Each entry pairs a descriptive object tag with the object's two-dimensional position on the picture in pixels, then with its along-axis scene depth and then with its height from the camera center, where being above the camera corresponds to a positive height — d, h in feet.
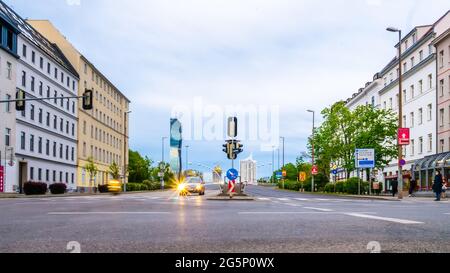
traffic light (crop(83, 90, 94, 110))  97.86 +10.38
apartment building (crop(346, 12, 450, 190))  180.04 +22.55
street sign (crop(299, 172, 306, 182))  248.56 -6.05
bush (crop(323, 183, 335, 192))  214.48 -9.48
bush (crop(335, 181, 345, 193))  194.68 -8.39
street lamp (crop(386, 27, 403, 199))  127.03 +8.28
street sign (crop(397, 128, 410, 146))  124.16 +5.66
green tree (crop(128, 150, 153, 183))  390.01 -7.38
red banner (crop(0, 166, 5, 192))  163.63 -5.16
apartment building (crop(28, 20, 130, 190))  257.34 +22.45
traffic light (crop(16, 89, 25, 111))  96.04 +9.80
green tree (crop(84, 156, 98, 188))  221.66 -2.81
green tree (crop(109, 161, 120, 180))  233.55 -3.85
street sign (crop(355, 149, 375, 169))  173.06 +1.28
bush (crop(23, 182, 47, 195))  150.55 -7.19
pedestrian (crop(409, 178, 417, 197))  165.27 -7.02
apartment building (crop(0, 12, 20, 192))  169.37 +19.85
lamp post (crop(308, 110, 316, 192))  234.99 +8.05
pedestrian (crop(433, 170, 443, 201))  108.17 -4.02
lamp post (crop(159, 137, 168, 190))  374.02 +4.90
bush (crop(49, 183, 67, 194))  168.42 -8.01
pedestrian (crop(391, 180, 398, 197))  156.25 -6.49
